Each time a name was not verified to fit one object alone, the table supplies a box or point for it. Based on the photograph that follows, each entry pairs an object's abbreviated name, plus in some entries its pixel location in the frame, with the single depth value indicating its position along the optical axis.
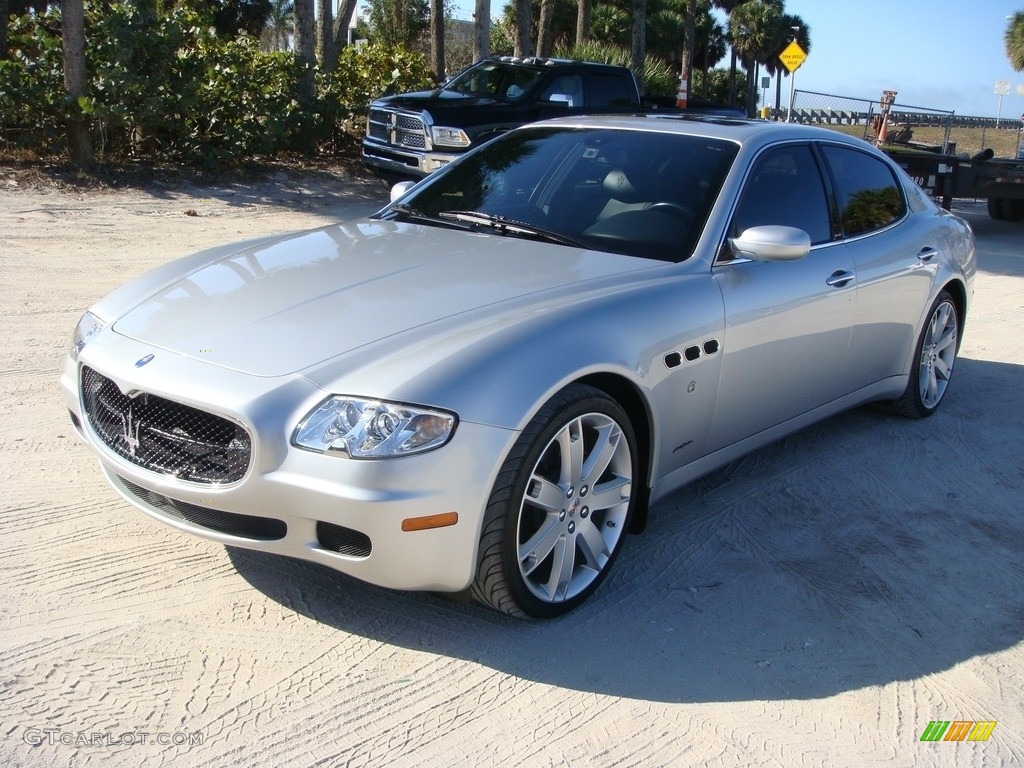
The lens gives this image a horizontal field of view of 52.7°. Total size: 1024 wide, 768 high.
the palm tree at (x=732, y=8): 48.50
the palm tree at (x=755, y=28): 49.00
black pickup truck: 12.97
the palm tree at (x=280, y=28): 59.06
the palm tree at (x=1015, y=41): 51.96
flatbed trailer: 14.81
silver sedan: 3.01
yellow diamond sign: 20.77
